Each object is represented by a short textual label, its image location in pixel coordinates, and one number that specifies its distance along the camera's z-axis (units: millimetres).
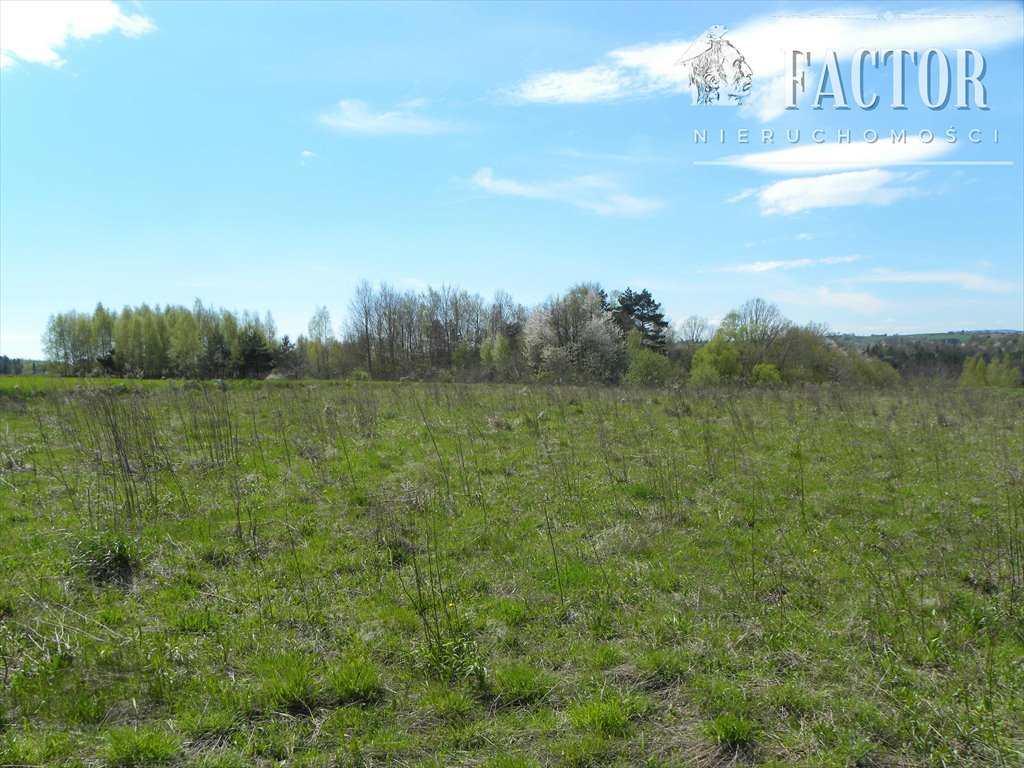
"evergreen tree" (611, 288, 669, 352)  48125
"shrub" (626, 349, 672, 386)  25669
